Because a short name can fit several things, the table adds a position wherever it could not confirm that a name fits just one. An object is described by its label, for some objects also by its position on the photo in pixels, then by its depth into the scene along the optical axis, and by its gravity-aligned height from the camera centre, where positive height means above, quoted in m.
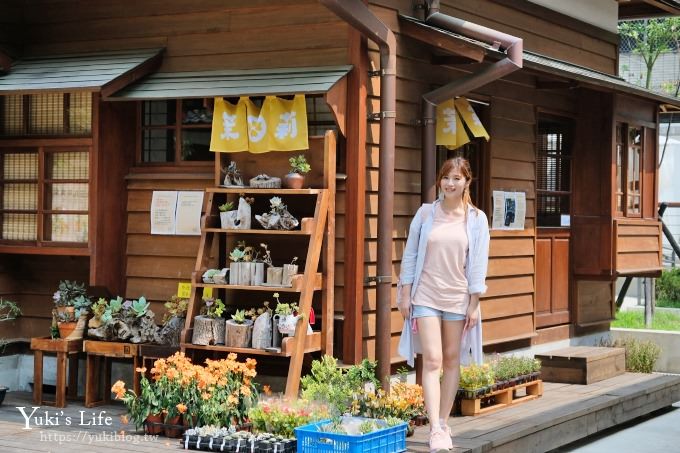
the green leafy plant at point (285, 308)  9.11 -0.48
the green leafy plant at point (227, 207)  9.61 +0.34
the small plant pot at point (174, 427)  8.54 -1.33
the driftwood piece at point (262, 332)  9.17 -0.67
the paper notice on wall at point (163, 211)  10.41 +0.32
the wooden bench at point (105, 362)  9.78 -1.01
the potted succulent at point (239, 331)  9.26 -0.67
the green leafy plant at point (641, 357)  13.17 -1.19
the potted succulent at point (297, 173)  9.43 +0.62
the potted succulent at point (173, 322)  9.85 -0.64
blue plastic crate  7.61 -1.28
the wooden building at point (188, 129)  9.78 +1.09
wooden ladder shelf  9.06 -0.08
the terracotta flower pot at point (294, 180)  9.42 +0.56
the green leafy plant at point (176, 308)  9.99 -0.53
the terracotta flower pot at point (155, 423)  8.60 -1.31
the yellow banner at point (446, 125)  10.67 +1.16
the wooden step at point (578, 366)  11.99 -1.20
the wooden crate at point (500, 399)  9.96 -1.34
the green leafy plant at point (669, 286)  22.08 -0.63
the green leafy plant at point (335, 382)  8.62 -1.03
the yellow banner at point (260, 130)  9.66 +0.98
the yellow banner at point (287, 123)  9.51 +1.03
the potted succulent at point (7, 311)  10.84 -0.64
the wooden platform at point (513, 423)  8.32 -1.41
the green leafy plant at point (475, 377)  10.02 -1.10
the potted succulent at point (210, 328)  9.38 -0.66
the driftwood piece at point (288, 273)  9.23 -0.20
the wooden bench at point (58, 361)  9.95 -1.00
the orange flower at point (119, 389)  8.32 -1.03
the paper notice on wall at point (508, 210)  12.10 +0.44
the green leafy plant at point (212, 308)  9.41 -0.50
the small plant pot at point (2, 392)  9.99 -1.27
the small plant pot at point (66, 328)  10.16 -0.72
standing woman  8.14 -0.26
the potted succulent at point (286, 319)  9.06 -0.56
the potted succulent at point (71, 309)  10.17 -0.56
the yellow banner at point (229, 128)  9.77 +1.01
